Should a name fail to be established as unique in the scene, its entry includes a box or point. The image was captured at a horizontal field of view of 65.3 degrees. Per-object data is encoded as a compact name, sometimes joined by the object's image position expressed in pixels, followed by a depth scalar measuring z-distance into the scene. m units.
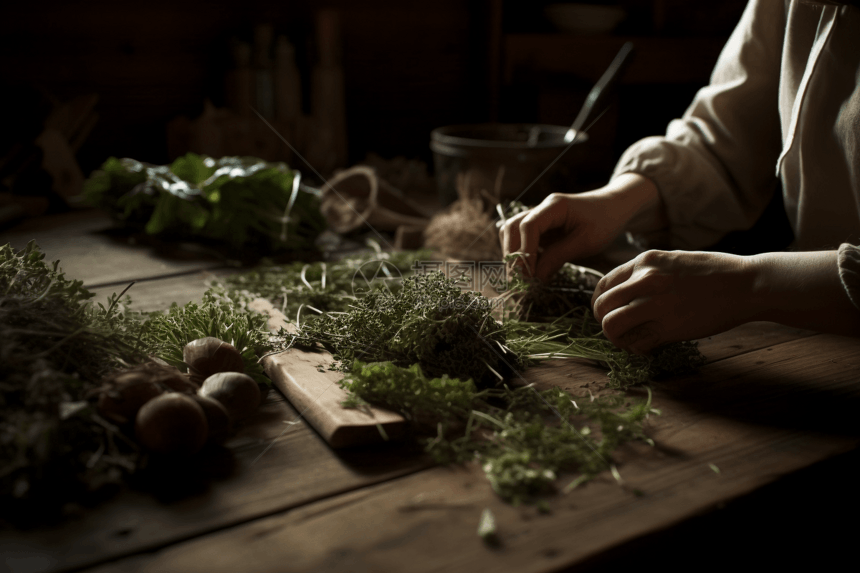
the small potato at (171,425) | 0.66
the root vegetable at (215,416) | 0.70
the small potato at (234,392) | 0.75
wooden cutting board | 0.71
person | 0.86
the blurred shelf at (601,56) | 2.62
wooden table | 0.55
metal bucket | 1.61
